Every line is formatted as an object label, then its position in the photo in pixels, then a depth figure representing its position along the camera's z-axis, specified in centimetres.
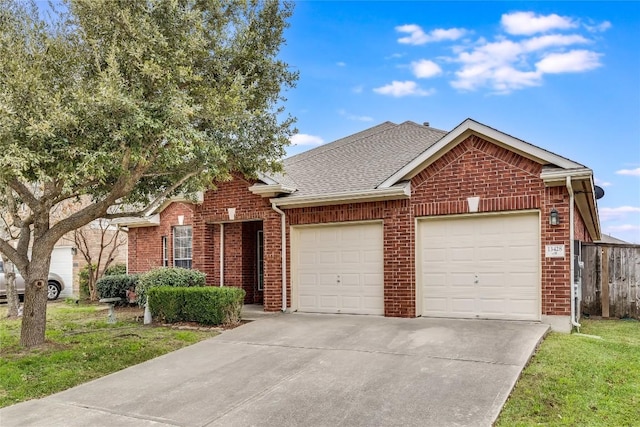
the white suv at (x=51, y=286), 1873
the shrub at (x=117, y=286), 1525
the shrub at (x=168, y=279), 1265
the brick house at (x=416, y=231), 941
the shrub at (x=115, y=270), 1905
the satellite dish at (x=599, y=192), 1225
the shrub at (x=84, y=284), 1898
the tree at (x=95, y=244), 1833
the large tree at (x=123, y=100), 688
